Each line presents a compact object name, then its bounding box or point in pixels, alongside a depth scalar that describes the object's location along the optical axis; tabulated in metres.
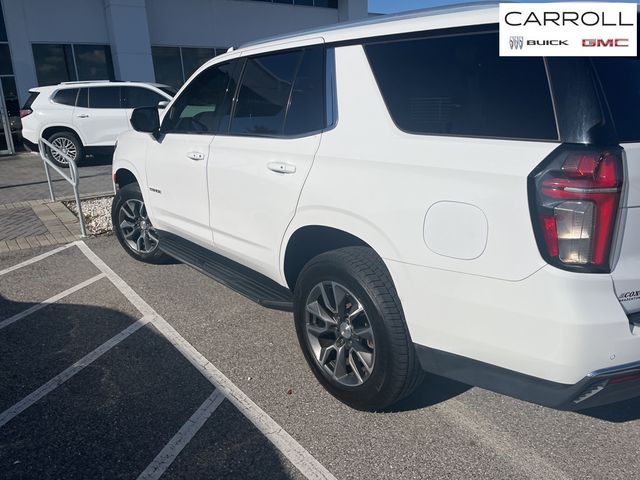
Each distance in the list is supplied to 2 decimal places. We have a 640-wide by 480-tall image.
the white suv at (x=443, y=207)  2.07
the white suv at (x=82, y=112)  12.39
